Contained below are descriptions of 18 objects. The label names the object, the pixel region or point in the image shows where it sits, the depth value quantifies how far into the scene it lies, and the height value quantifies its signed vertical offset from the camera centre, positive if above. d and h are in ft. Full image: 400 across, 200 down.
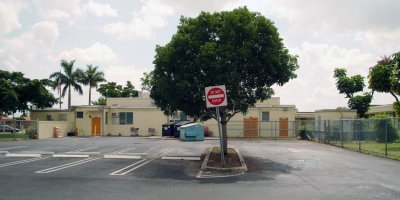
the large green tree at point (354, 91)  157.28 +10.27
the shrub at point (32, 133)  125.49 -3.99
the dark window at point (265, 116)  144.69 +1.04
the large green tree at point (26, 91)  161.86 +10.31
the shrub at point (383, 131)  93.51 -2.50
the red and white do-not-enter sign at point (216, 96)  54.03 +2.83
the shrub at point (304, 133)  129.59 -4.14
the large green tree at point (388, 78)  93.76 +9.08
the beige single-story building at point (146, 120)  143.02 -0.27
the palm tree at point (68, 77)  222.48 +21.41
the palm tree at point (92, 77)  234.05 +22.18
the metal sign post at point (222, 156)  53.52 -4.47
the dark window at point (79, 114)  153.07 +1.53
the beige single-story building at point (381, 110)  163.96 +3.78
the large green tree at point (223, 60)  60.64 +8.28
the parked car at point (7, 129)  141.28 -3.76
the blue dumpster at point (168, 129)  135.13 -3.03
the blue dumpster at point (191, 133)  118.32 -3.70
